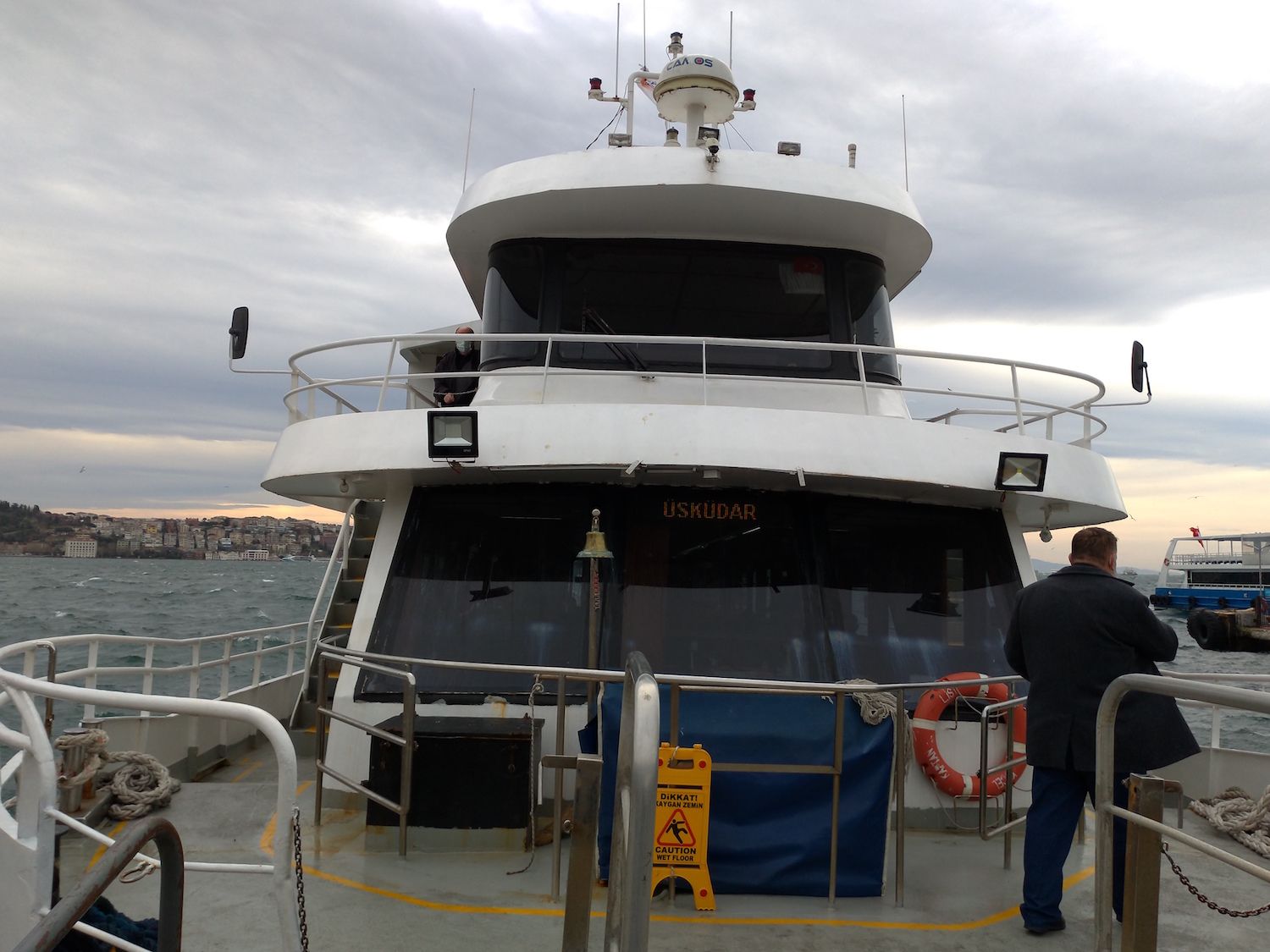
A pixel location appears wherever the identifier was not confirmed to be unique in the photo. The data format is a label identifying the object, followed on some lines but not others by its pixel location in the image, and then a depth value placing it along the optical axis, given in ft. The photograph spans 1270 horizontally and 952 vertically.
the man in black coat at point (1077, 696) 13.44
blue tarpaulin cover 15.31
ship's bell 18.69
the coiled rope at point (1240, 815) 20.17
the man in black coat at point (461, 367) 27.96
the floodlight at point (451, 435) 18.99
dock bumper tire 135.74
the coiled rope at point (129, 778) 19.13
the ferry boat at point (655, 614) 14.73
